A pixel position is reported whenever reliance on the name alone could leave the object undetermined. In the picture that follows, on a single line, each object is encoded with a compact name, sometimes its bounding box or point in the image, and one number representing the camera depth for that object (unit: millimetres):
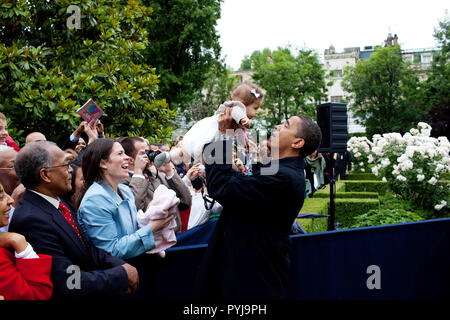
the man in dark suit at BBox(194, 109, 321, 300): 2406
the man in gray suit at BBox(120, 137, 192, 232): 3969
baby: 2596
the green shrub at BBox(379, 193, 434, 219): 7902
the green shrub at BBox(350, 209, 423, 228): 6109
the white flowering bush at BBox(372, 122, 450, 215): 7922
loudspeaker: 7520
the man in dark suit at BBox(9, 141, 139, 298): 2264
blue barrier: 4133
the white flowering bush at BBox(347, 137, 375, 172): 12380
